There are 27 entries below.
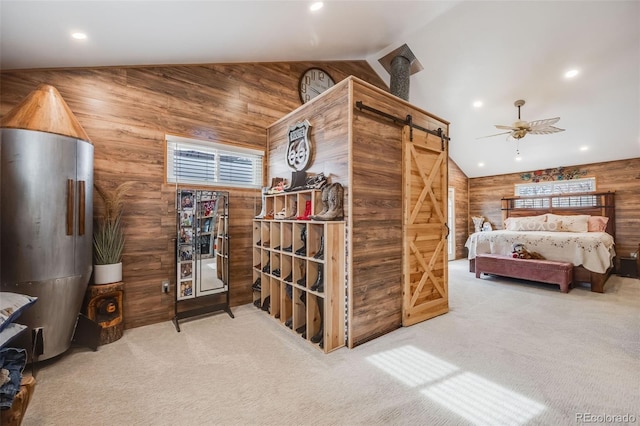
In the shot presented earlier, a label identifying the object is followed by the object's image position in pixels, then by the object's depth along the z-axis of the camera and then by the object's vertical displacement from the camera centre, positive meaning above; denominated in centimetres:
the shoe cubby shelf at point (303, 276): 249 -64
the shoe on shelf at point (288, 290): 307 -84
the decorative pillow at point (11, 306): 127 -45
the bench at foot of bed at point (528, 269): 450 -97
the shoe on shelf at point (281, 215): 320 +1
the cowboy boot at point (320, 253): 256 -36
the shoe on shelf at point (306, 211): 289 +5
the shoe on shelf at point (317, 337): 260 -117
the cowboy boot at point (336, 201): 259 +14
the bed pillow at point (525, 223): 640 -20
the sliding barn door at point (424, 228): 307 -15
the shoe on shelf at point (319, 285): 257 -66
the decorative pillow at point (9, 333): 124 -55
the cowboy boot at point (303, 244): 286 -30
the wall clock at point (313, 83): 432 +219
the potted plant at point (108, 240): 264 -23
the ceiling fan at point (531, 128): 448 +147
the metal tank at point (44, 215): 199 +2
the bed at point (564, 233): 458 -37
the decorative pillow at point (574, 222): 595 -16
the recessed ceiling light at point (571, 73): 419 +220
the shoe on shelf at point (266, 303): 348 -112
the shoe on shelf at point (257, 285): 364 -93
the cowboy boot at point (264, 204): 355 +16
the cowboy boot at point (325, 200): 265 +16
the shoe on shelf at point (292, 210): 318 +7
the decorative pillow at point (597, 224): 588 -20
